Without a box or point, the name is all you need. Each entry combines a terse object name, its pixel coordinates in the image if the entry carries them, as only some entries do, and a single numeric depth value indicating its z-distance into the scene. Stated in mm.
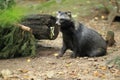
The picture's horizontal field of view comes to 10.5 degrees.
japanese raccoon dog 15494
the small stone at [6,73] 12221
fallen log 16467
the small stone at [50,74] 12423
